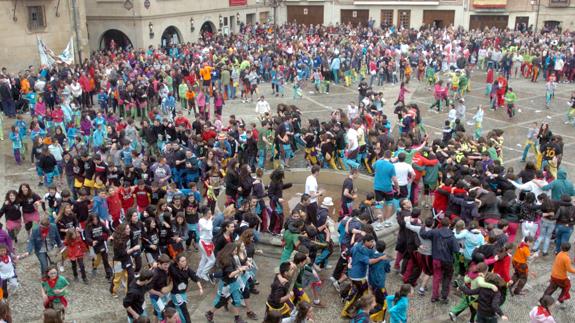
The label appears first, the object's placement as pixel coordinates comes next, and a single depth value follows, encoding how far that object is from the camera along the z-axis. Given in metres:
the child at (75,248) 10.68
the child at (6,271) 9.97
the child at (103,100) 22.00
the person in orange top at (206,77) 24.34
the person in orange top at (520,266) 10.10
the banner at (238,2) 43.78
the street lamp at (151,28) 34.75
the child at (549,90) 23.63
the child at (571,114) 21.28
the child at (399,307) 8.35
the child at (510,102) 21.73
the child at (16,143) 17.09
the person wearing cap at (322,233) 10.70
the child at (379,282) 9.35
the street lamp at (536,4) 45.50
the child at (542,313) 8.31
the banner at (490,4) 46.25
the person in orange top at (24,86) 22.44
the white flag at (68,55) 27.12
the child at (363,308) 7.90
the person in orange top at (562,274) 9.60
